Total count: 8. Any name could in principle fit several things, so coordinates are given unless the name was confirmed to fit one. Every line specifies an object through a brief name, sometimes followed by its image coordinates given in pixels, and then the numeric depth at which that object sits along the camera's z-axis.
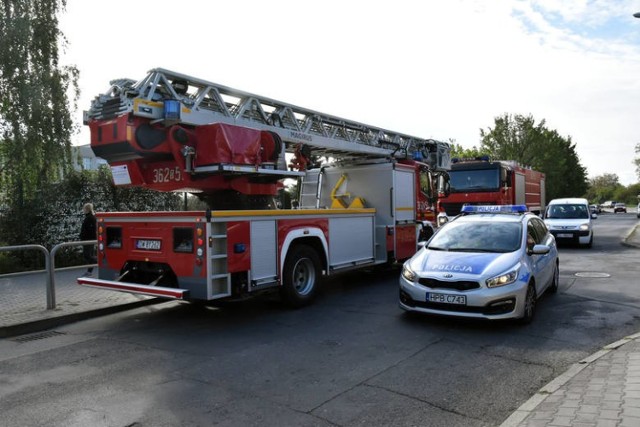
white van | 17.84
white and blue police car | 6.38
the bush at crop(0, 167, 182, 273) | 13.13
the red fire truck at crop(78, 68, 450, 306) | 6.74
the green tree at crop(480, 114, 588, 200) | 49.22
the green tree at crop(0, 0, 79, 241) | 15.55
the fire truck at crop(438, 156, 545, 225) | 18.22
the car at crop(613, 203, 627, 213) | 74.72
